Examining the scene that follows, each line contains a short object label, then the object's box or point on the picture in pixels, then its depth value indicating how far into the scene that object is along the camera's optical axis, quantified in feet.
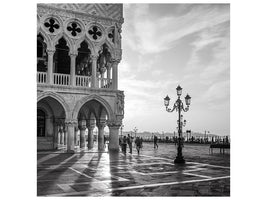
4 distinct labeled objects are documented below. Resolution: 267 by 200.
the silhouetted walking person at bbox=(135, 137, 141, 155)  49.82
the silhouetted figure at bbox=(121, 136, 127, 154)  48.02
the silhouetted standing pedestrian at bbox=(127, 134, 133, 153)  53.13
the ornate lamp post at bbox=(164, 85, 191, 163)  35.21
